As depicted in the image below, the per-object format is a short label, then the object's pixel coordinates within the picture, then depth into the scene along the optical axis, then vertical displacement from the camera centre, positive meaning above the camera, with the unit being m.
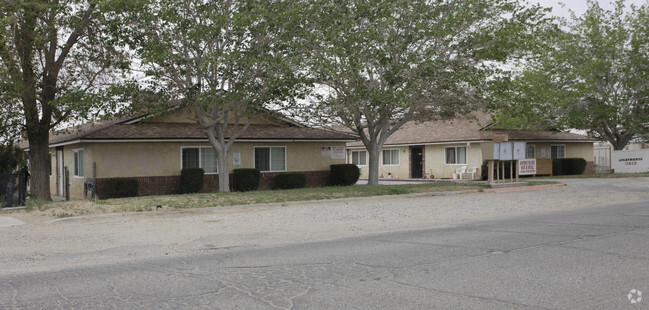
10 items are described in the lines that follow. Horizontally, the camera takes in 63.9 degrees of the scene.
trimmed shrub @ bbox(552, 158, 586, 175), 35.88 -0.96
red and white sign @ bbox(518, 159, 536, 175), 27.02 -0.71
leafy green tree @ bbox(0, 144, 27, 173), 22.25 +0.12
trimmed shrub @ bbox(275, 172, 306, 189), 25.22 -1.18
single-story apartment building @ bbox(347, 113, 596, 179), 33.22 +0.45
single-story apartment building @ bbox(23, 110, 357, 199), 21.42 +0.30
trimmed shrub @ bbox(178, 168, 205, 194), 22.52 -0.96
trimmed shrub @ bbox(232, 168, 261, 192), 23.77 -1.01
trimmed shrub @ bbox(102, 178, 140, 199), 20.50 -1.13
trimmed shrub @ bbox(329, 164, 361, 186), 26.84 -1.00
